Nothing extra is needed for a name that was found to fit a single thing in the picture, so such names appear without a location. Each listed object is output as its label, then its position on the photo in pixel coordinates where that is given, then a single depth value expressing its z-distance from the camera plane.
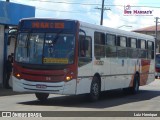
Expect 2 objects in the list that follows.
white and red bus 12.70
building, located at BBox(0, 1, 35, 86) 18.95
